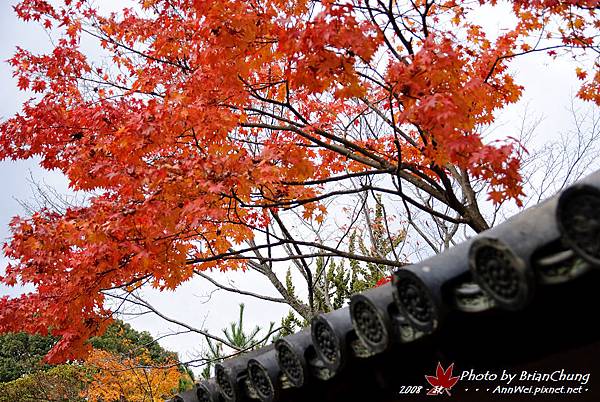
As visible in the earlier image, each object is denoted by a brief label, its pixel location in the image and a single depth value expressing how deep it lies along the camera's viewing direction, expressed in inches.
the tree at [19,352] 1245.1
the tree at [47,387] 837.8
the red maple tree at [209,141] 235.0
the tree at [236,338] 638.5
